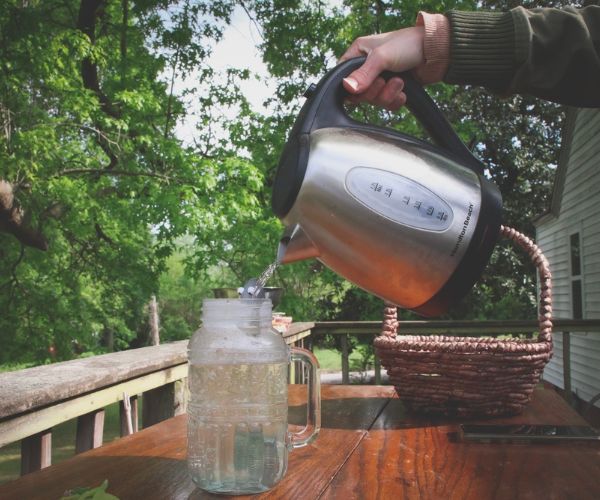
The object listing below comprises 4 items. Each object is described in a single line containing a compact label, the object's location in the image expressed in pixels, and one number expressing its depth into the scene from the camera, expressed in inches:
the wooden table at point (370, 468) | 28.9
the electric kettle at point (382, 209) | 31.7
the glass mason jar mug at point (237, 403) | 29.2
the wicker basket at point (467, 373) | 47.3
